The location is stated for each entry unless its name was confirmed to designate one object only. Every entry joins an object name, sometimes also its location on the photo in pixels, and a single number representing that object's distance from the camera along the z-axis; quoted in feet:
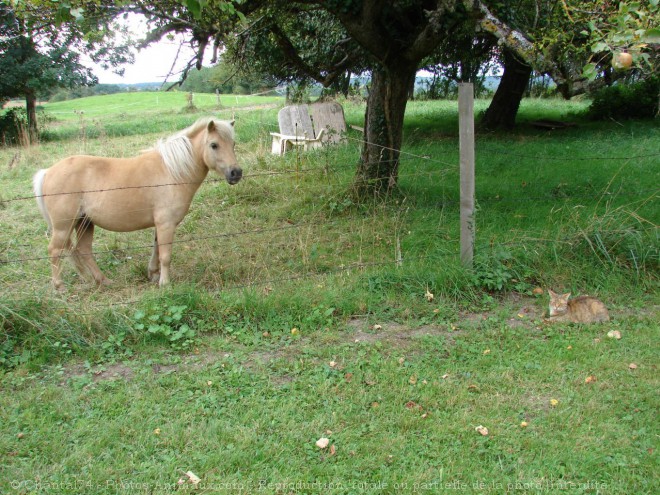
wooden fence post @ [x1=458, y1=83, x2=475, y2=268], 17.54
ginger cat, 16.72
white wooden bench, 41.70
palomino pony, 19.19
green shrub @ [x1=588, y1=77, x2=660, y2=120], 52.85
